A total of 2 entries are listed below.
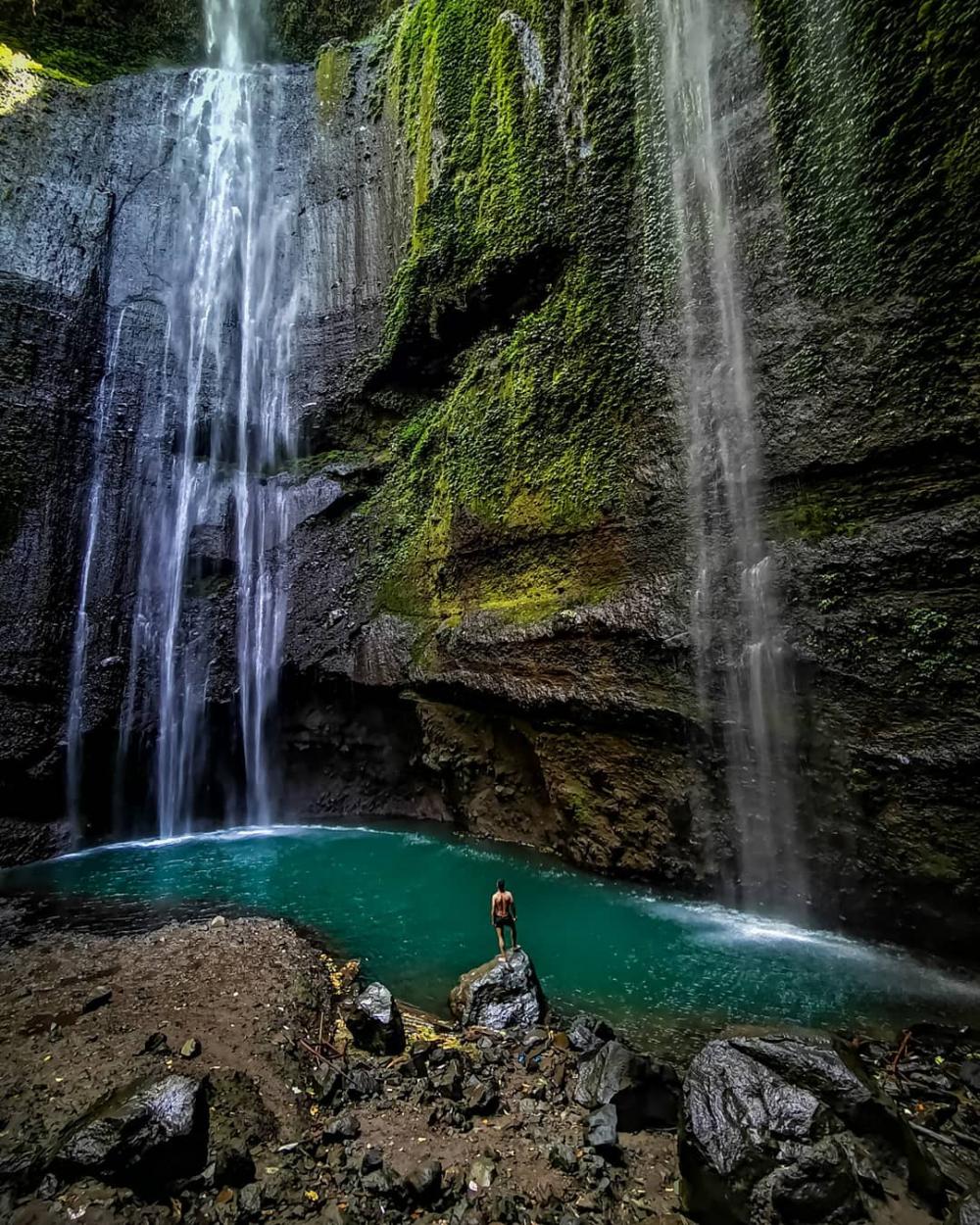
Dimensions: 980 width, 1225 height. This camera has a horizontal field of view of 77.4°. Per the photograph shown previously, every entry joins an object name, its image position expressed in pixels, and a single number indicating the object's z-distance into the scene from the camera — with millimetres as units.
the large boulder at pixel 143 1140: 2840
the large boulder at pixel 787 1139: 2633
